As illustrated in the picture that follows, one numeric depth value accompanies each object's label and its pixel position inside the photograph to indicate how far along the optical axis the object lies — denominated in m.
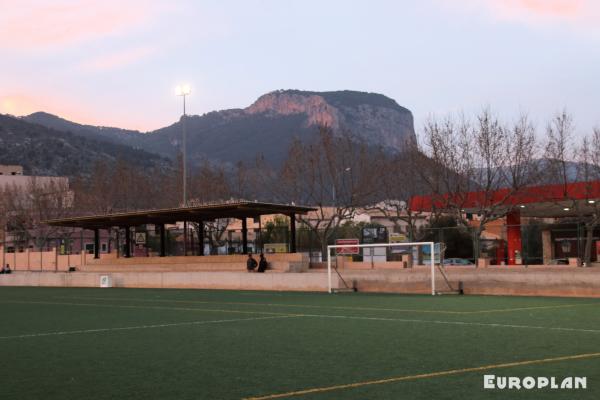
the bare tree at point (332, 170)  59.00
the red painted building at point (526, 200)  47.03
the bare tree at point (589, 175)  45.88
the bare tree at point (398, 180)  60.12
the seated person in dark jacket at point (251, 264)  40.03
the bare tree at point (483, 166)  48.38
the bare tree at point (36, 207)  80.12
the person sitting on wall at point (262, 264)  39.43
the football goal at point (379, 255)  33.16
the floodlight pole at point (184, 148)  49.78
